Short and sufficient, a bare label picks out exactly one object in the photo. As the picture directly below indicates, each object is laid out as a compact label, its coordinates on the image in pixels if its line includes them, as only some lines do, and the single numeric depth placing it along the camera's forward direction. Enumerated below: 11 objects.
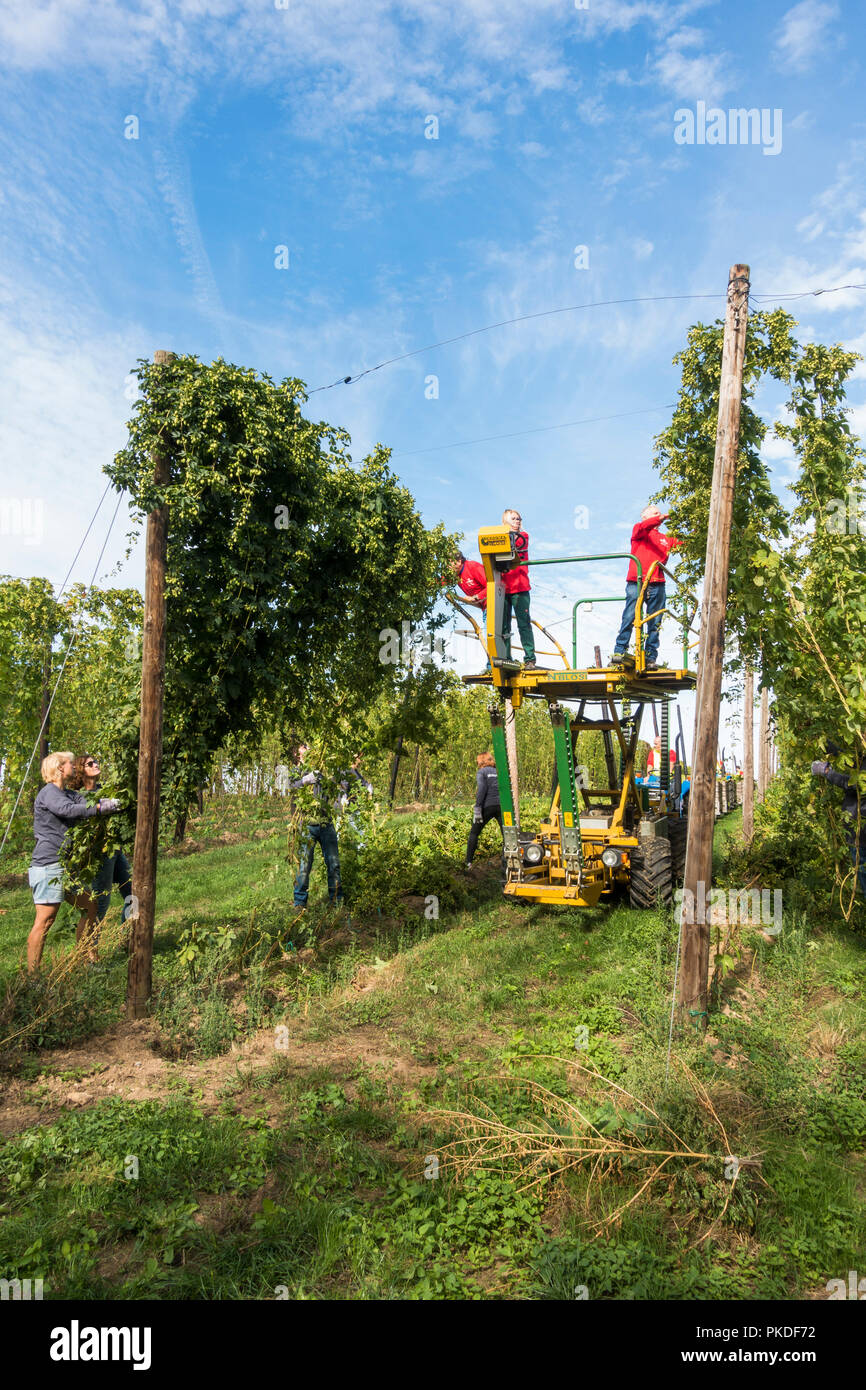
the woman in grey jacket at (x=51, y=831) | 7.12
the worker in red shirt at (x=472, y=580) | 9.63
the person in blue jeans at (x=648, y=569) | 9.21
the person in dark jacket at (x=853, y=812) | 7.44
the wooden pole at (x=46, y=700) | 16.11
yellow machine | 8.77
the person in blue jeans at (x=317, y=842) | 8.85
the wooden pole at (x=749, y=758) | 14.45
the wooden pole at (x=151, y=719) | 6.93
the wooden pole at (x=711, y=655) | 6.12
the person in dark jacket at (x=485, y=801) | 12.01
